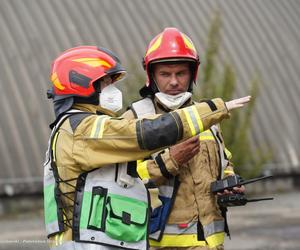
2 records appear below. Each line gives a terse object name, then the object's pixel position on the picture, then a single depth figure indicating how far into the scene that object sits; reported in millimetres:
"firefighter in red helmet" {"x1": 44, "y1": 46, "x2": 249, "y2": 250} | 7398
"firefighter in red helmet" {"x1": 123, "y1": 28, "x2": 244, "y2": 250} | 8769
